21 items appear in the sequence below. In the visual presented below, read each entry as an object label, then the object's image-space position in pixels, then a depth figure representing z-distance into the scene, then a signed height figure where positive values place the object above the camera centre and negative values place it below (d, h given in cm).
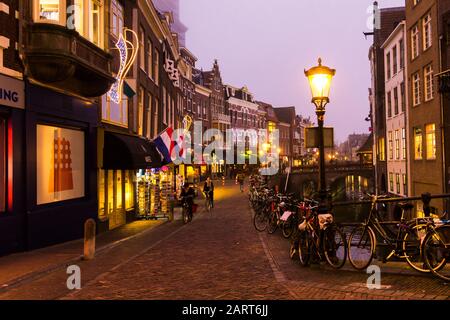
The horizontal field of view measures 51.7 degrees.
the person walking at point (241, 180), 3857 -87
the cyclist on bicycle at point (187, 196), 1877 -103
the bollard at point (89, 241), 1016 -151
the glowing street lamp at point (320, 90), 924 +160
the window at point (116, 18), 1703 +584
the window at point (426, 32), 2480 +737
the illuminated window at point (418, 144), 2733 +139
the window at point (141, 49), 2163 +580
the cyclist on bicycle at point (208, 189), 2402 -95
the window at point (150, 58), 2387 +591
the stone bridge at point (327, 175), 5481 -82
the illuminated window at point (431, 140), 2477 +150
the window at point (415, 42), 2710 +752
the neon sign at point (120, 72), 1537 +337
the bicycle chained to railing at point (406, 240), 679 -116
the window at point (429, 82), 2470 +462
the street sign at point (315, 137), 938 +65
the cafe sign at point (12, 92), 1020 +183
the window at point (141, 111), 2145 +285
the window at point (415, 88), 2757 +476
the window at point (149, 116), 2349 +281
